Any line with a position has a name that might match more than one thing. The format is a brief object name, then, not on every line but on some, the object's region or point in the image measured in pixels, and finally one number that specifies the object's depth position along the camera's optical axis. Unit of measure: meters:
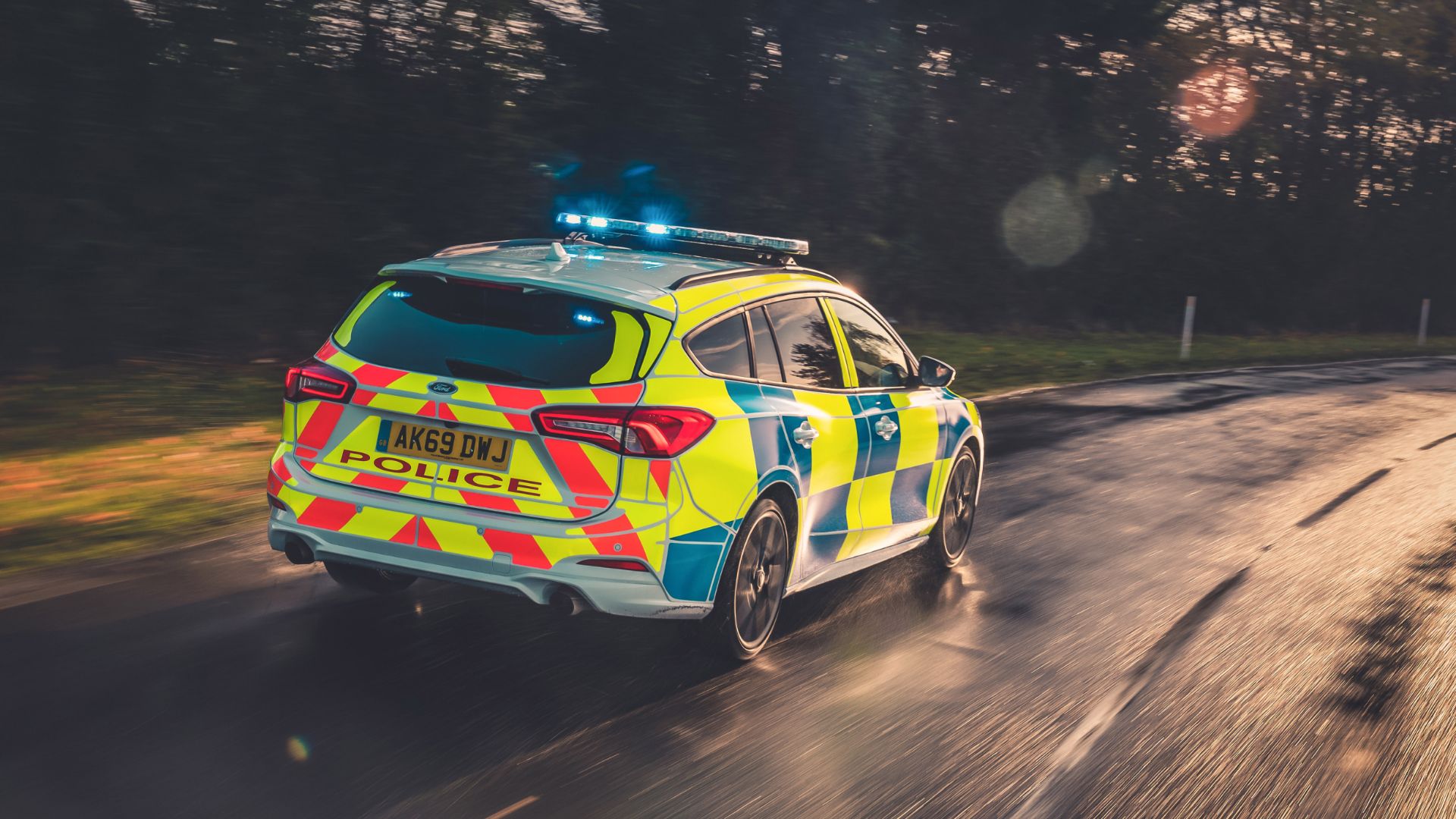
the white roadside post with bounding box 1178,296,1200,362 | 26.03
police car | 5.23
